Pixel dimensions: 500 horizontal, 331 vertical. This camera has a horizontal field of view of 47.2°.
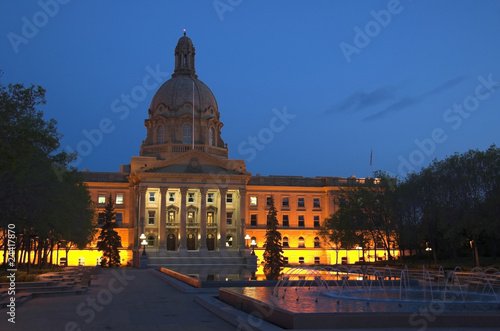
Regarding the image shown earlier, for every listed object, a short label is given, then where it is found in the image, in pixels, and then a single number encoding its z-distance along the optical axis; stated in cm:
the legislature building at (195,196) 7956
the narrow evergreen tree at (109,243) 7138
